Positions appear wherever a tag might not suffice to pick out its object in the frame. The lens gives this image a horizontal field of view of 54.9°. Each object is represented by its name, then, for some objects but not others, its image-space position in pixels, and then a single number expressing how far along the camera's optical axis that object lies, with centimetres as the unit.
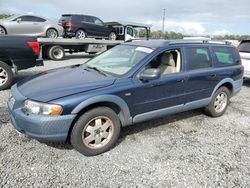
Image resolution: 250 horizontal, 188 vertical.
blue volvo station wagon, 307
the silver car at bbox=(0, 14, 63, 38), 1165
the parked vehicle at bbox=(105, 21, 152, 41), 1698
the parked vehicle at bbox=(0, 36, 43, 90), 626
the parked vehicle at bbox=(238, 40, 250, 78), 789
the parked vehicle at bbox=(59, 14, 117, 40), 1439
